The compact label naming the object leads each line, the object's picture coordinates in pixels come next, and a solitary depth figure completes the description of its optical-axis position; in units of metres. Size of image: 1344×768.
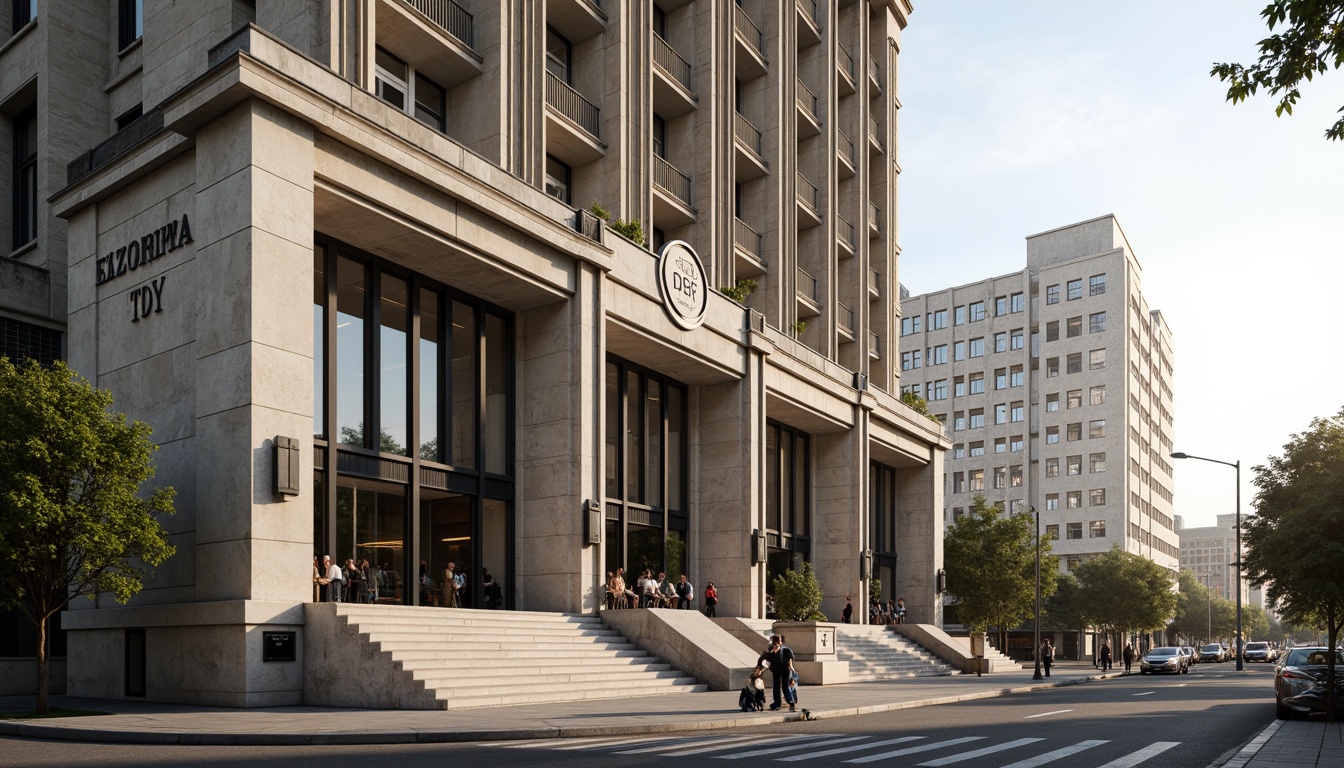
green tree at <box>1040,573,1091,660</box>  87.81
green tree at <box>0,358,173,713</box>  18.47
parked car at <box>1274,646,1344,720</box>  22.41
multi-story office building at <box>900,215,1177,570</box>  106.88
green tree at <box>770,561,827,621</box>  33.34
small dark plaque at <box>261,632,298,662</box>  20.12
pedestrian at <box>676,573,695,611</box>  34.72
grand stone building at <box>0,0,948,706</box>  21.30
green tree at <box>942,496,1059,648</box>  55.56
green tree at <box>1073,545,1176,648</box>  82.00
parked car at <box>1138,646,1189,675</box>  55.28
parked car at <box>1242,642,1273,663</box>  82.56
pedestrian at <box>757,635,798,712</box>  21.39
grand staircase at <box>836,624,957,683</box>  37.69
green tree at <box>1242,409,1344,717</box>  23.36
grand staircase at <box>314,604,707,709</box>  20.06
